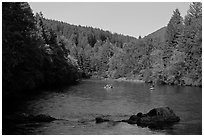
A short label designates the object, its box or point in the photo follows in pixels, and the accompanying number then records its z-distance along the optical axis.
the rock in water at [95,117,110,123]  30.77
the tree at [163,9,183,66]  98.72
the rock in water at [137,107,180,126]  30.61
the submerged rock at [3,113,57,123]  30.14
